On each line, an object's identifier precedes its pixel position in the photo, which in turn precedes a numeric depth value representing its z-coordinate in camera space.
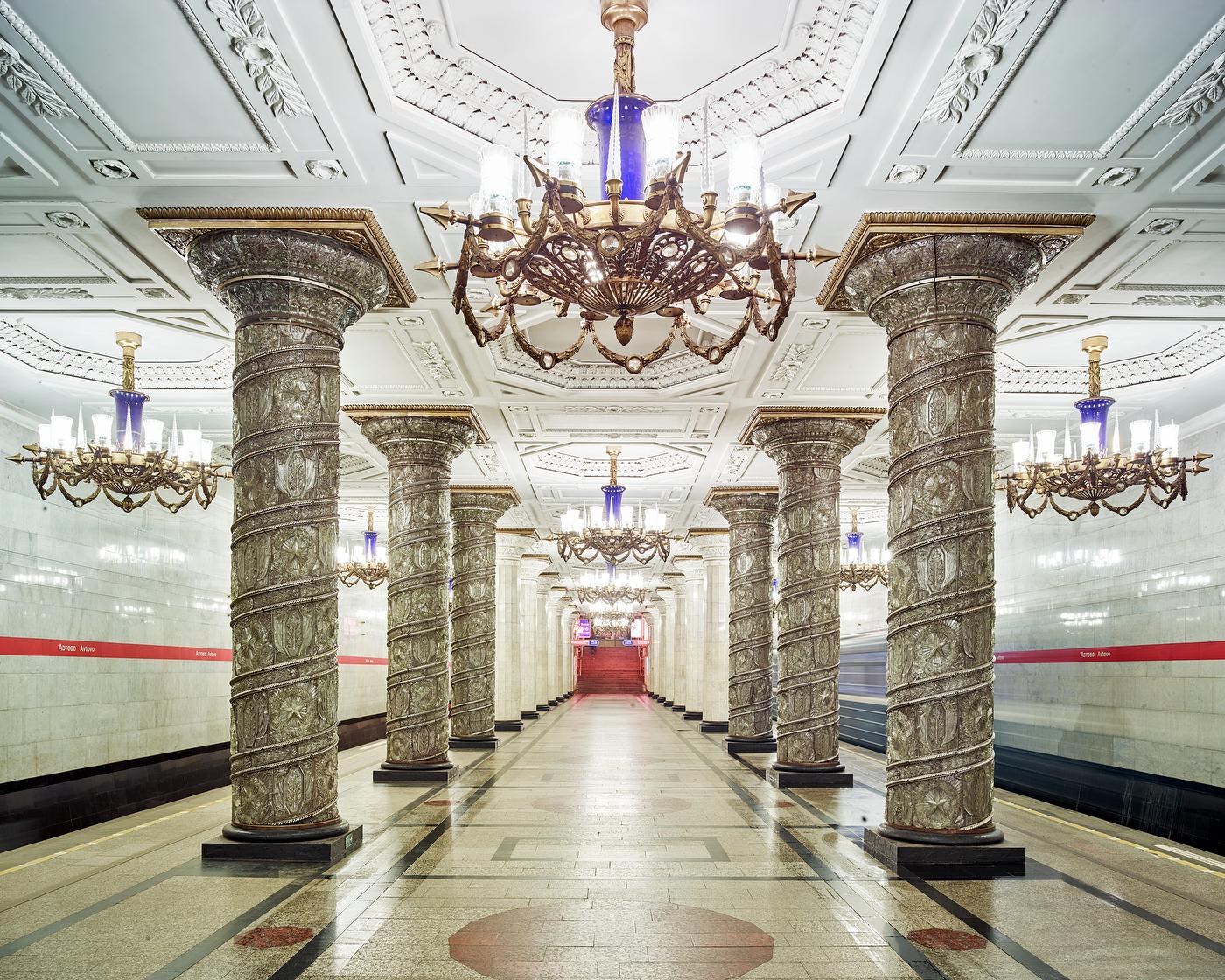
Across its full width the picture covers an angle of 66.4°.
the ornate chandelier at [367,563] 17.45
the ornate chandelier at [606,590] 22.81
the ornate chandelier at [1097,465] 8.32
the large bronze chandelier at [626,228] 3.71
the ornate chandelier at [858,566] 18.12
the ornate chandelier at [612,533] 13.62
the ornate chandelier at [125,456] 8.12
